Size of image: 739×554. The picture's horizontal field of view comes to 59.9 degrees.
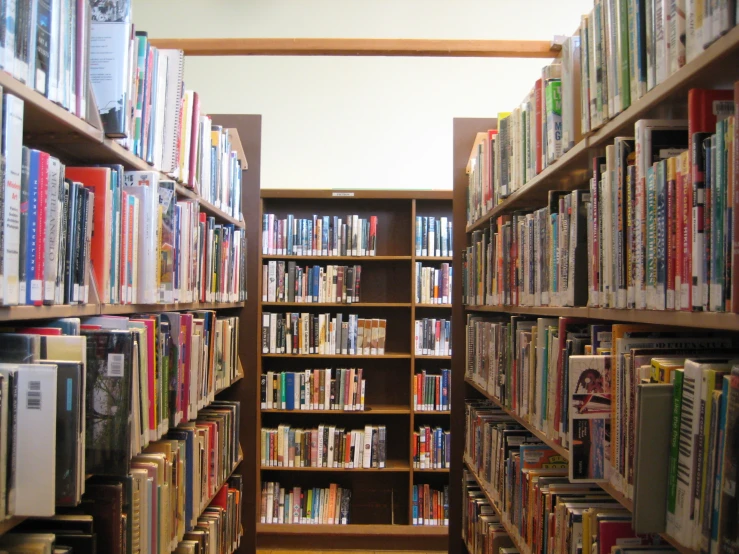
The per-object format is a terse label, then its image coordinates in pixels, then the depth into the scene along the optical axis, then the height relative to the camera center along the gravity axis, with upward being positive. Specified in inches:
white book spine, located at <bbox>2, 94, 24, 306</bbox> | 42.4 +6.8
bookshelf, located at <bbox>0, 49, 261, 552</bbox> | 45.1 +14.2
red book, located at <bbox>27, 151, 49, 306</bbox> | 47.3 +4.5
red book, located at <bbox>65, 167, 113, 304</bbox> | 59.2 +7.3
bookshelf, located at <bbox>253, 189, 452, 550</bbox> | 163.9 -20.3
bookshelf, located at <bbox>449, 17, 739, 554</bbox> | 39.1 +14.4
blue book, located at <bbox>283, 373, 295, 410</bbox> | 166.6 -24.3
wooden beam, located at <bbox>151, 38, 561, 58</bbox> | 104.7 +41.4
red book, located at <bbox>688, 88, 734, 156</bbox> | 39.6 +12.1
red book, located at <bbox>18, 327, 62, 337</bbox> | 49.3 -2.9
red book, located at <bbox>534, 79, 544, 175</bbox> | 77.8 +22.7
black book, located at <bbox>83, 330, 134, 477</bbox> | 54.2 -9.4
